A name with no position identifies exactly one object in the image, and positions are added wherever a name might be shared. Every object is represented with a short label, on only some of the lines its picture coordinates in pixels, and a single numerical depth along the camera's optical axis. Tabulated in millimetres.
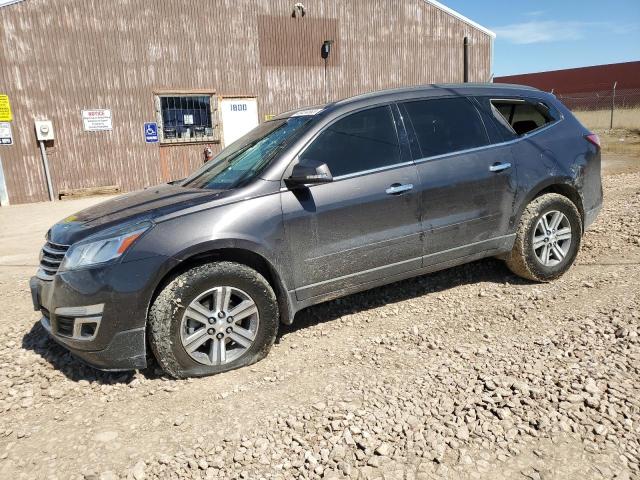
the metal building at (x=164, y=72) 12180
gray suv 3098
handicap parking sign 13523
